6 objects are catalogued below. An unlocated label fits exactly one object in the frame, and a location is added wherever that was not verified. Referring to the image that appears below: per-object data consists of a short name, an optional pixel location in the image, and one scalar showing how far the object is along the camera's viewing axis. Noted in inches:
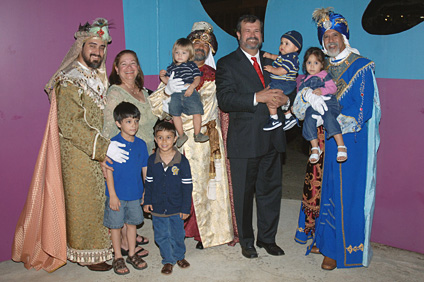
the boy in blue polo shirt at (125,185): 124.3
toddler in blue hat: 129.3
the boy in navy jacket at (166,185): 126.4
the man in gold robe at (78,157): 120.9
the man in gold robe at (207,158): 141.6
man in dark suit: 132.5
